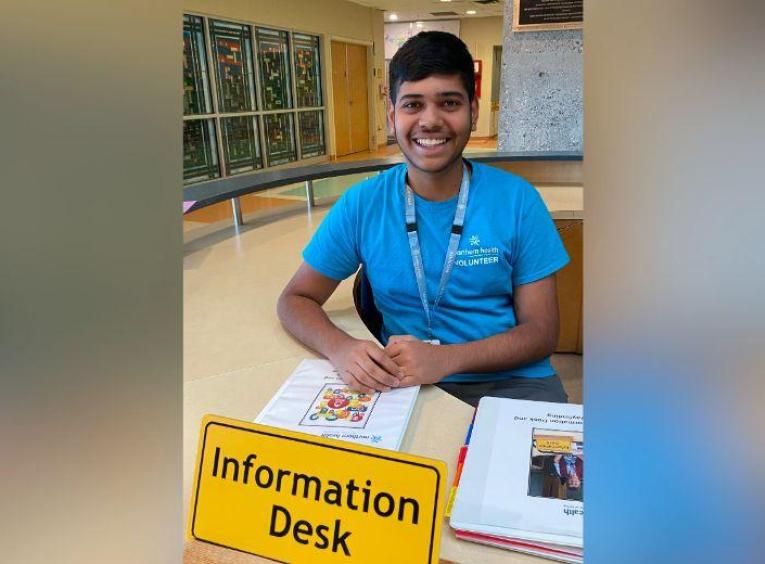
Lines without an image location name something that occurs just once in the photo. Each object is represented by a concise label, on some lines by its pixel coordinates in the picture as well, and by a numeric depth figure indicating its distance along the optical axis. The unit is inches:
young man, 49.0
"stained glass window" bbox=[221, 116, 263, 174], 290.2
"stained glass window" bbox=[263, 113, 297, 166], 322.0
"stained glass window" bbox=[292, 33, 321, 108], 337.7
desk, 28.4
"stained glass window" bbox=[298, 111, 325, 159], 352.5
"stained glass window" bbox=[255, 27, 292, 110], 305.9
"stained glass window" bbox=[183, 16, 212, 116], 256.4
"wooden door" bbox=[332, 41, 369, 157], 382.6
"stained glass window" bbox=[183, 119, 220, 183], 266.2
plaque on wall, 138.4
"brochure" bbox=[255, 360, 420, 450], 32.7
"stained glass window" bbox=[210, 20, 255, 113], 274.1
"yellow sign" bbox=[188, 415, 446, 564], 16.7
